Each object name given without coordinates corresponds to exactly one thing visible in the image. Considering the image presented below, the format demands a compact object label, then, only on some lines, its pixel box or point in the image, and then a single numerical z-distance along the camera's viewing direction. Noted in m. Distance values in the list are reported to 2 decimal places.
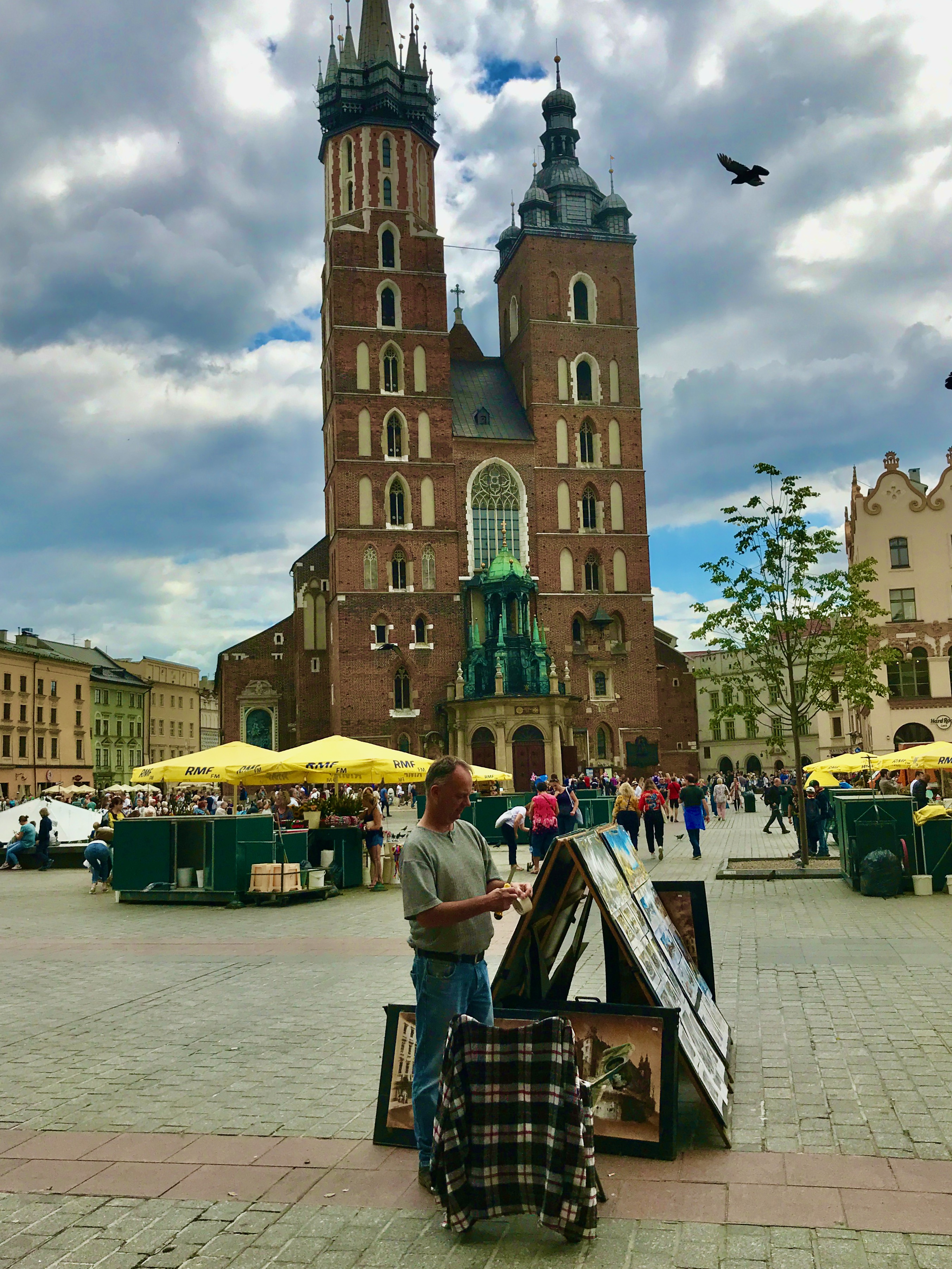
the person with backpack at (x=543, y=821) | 18.19
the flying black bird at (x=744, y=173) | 12.49
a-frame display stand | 5.21
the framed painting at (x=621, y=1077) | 4.96
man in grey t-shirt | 4.70
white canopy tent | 27.02
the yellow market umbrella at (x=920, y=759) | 22.45
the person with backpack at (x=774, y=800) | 29.22
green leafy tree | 19.66
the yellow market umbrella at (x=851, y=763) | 22.23
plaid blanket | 4.23
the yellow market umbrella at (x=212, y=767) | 19.16
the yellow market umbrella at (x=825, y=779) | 25.59
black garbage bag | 14.62
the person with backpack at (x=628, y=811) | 22.16
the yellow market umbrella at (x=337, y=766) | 18.77
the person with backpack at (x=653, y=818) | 23.44
